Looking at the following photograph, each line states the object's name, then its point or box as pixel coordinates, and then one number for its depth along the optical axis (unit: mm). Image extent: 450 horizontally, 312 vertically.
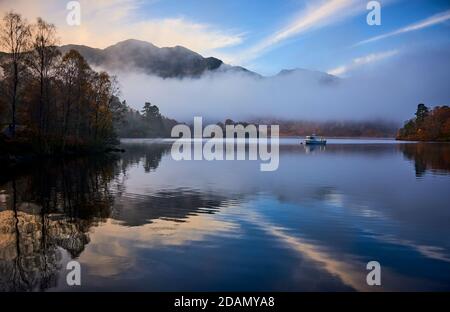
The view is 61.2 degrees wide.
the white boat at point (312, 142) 155000
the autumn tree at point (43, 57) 57625
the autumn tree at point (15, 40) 53688
